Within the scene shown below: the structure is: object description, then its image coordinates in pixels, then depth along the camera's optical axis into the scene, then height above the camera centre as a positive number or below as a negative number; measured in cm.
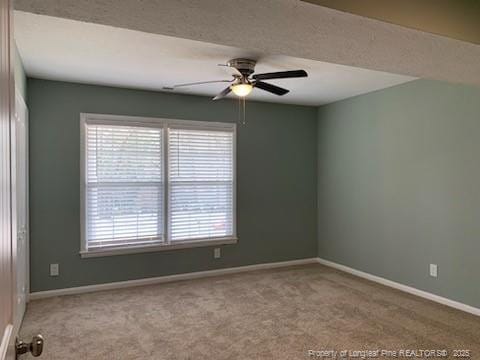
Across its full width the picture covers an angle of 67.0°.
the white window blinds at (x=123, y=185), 431 -13
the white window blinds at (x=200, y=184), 477 -12
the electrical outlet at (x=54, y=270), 413 -108
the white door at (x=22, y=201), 317 -24
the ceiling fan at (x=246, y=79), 332 +88
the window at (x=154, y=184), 432 -11
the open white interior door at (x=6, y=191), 85 -4
